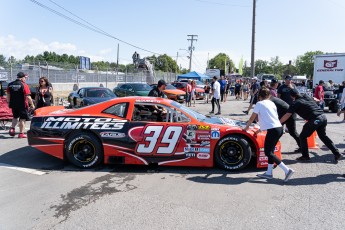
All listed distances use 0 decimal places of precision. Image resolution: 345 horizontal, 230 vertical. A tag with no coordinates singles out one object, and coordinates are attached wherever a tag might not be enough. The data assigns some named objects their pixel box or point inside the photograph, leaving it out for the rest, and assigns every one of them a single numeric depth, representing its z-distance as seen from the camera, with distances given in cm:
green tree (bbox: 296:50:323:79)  10644
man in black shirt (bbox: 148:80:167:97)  780
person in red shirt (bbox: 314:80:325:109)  1262
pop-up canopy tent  3468
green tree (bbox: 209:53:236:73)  12212
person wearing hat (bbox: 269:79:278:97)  891
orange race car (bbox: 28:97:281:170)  547
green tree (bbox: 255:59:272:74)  11750
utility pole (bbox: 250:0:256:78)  2500
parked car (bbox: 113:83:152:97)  1820
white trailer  1945
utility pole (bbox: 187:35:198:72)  5972
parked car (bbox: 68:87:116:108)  1245
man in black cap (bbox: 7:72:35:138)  800
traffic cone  740
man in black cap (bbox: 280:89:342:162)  608
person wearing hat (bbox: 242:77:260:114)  1540
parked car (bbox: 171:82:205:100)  2351
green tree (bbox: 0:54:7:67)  2040
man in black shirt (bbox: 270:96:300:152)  688
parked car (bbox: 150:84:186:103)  1933
